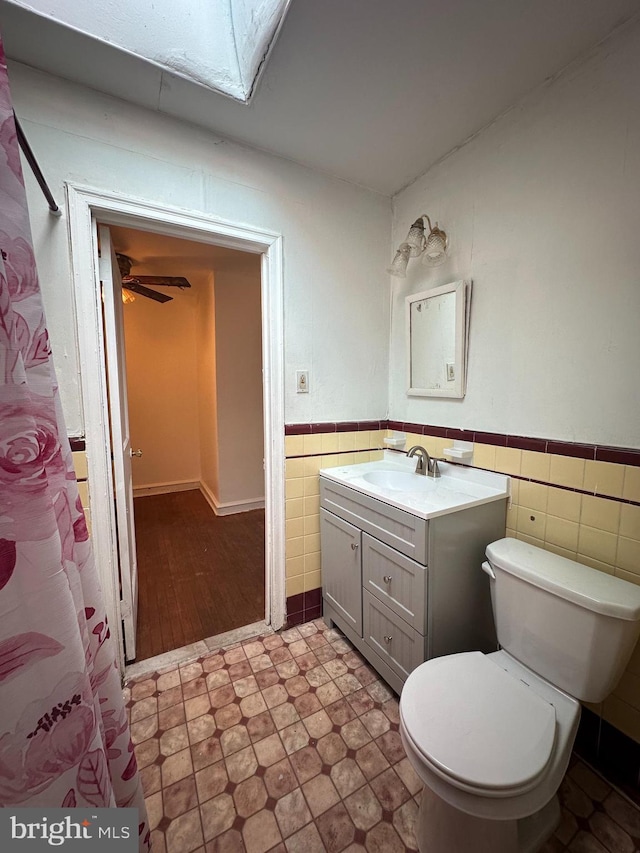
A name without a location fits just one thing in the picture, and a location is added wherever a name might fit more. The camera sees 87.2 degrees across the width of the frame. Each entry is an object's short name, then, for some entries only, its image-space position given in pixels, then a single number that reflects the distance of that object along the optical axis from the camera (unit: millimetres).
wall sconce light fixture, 1533
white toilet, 779
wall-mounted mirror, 1569
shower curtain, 518
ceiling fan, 2806
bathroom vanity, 1236
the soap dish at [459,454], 1562
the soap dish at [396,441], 1964
